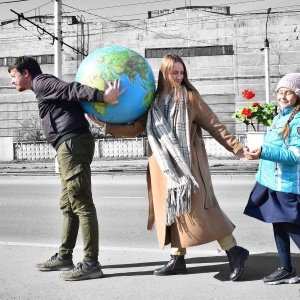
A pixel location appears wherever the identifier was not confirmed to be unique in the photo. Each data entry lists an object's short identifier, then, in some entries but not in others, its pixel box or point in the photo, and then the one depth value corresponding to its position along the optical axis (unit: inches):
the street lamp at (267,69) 1057.5
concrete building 1402.6
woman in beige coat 164.9
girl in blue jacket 154.6
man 170.9
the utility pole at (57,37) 670.5
